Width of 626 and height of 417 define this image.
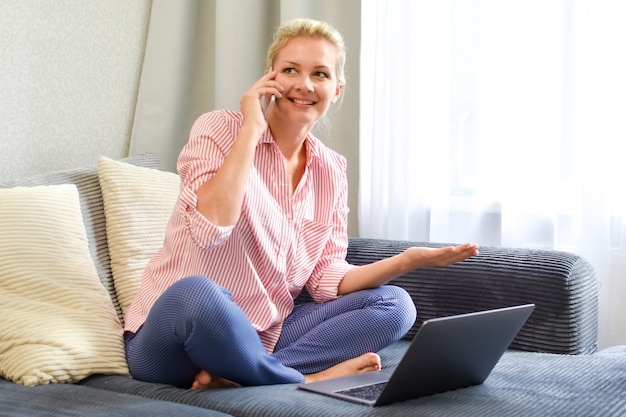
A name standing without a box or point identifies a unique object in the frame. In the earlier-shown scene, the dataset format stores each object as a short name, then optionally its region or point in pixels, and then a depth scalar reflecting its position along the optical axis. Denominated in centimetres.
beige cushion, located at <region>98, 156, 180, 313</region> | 208
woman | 161
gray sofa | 143
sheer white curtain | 227
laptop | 141
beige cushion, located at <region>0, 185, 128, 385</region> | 168
